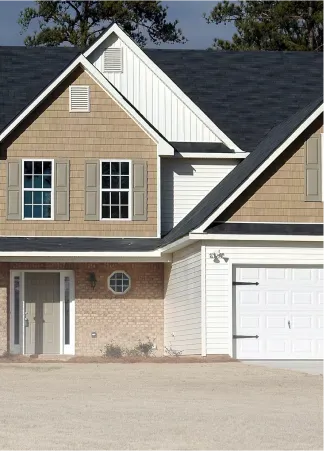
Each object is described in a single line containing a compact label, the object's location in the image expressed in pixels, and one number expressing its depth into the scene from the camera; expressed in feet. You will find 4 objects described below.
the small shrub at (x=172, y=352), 90.12
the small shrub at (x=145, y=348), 96.02
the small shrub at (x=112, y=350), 94.94
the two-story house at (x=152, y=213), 84.64
